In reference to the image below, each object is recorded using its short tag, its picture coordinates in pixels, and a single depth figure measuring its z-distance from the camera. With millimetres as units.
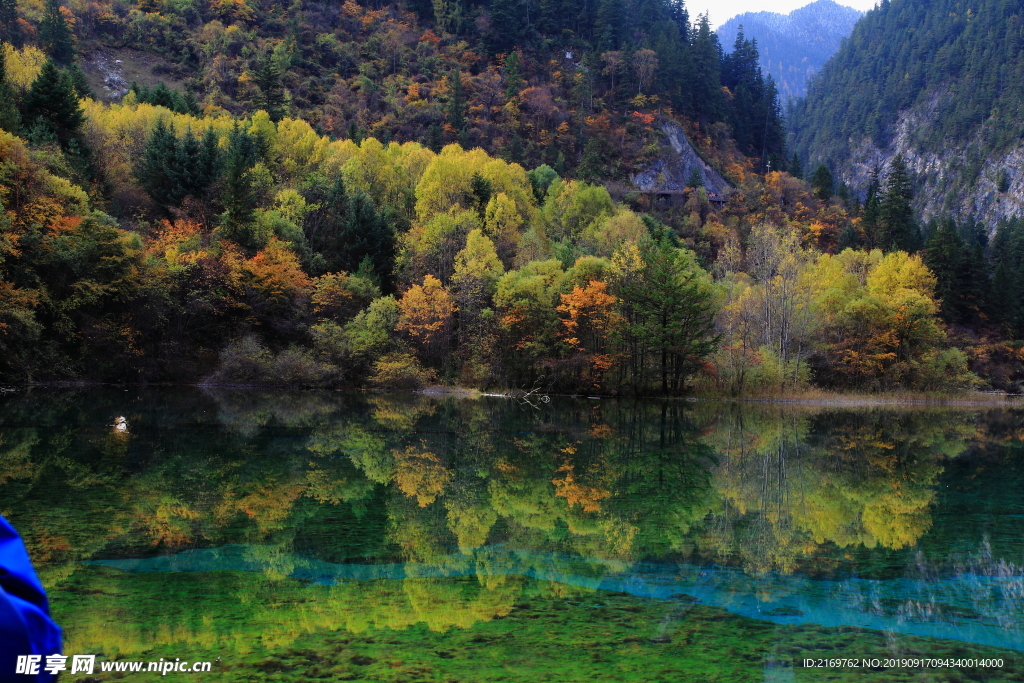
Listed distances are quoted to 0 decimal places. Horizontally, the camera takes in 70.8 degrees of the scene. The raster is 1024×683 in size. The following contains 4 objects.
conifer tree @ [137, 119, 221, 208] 51312
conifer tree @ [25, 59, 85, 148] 49188
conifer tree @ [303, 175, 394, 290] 55844
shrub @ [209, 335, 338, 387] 46344
